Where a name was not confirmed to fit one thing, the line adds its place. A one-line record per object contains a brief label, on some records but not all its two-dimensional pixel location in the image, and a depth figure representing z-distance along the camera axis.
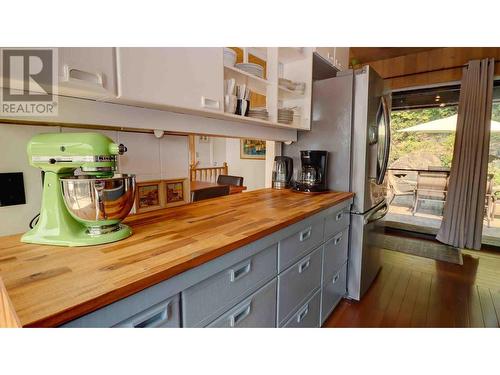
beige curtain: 2.79
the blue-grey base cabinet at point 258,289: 0.63
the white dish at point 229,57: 1.32
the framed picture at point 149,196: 1.35
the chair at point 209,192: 2.11
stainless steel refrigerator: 1.91
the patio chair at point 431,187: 3.44
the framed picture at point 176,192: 1.50
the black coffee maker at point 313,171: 1.96
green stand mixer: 0.77
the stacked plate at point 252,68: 1.50
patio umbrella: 3.27
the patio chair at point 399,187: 3.78
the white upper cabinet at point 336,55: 2.03
